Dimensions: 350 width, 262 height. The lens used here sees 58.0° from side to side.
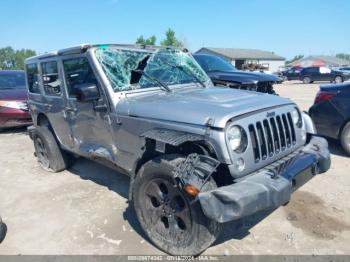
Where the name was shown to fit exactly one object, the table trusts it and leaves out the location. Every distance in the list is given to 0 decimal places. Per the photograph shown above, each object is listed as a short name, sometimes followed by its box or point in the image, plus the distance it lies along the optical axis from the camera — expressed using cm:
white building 5990
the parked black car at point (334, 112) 570
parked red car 843
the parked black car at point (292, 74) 3188
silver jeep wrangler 268
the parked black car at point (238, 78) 780
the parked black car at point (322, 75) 2737
